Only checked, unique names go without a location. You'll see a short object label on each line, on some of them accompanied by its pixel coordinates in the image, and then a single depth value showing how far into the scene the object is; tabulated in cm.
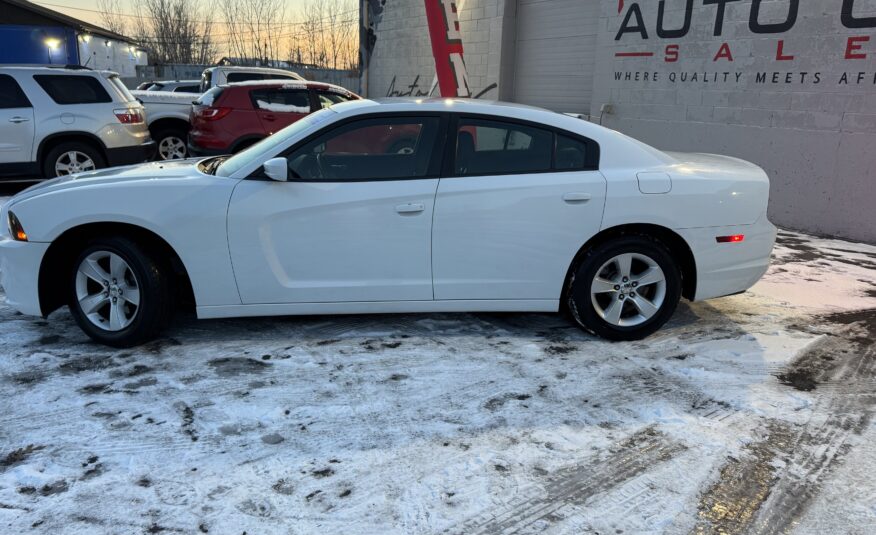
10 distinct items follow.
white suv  859
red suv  952
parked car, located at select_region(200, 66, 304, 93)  1350
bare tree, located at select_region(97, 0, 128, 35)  4988
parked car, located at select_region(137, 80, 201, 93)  1600
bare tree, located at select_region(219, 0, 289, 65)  3984
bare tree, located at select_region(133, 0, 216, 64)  4441
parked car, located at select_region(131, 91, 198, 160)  1177
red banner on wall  1266
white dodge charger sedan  388
